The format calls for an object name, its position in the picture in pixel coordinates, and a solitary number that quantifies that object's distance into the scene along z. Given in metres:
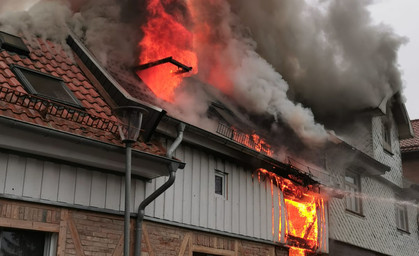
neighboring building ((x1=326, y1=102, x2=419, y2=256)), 15.30
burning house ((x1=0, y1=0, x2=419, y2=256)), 8.05
